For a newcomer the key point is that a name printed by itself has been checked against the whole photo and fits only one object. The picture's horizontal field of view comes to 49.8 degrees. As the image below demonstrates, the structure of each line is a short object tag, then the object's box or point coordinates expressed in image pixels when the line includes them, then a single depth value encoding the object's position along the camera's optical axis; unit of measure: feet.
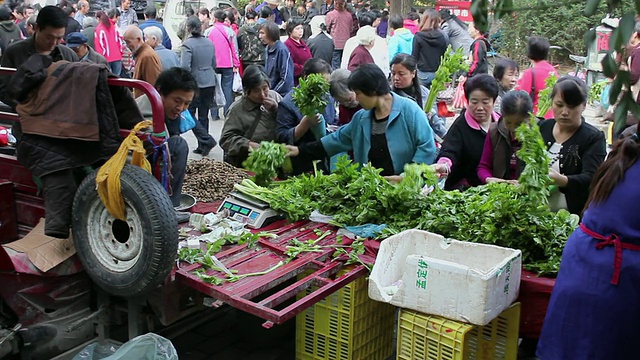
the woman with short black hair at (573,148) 14.89
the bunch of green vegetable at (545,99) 19.71
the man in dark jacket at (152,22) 40.14
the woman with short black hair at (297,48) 37.11
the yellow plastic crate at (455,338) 11.87
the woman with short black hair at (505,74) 23.31
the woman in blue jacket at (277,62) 33.50
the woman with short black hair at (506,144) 16.24
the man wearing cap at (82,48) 27.29
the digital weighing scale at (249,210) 15.69
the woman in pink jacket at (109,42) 37.93
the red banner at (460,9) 46.51
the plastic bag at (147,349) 12.33
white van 53.26
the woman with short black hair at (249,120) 18.79
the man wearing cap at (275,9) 56.13
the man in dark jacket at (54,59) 13.46
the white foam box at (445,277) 11.85
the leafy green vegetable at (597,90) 26.45
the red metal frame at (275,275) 11.94
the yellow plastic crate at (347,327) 13.74
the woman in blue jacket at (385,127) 16.76
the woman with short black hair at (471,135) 17.57
